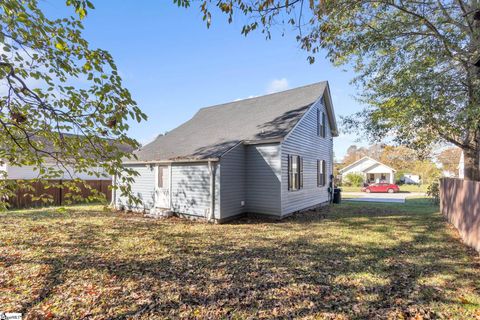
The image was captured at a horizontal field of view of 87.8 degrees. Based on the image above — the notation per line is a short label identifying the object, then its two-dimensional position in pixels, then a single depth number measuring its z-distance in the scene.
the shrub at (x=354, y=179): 36.25
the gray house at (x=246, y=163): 9.88
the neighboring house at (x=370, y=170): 36.81
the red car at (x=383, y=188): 28.11
